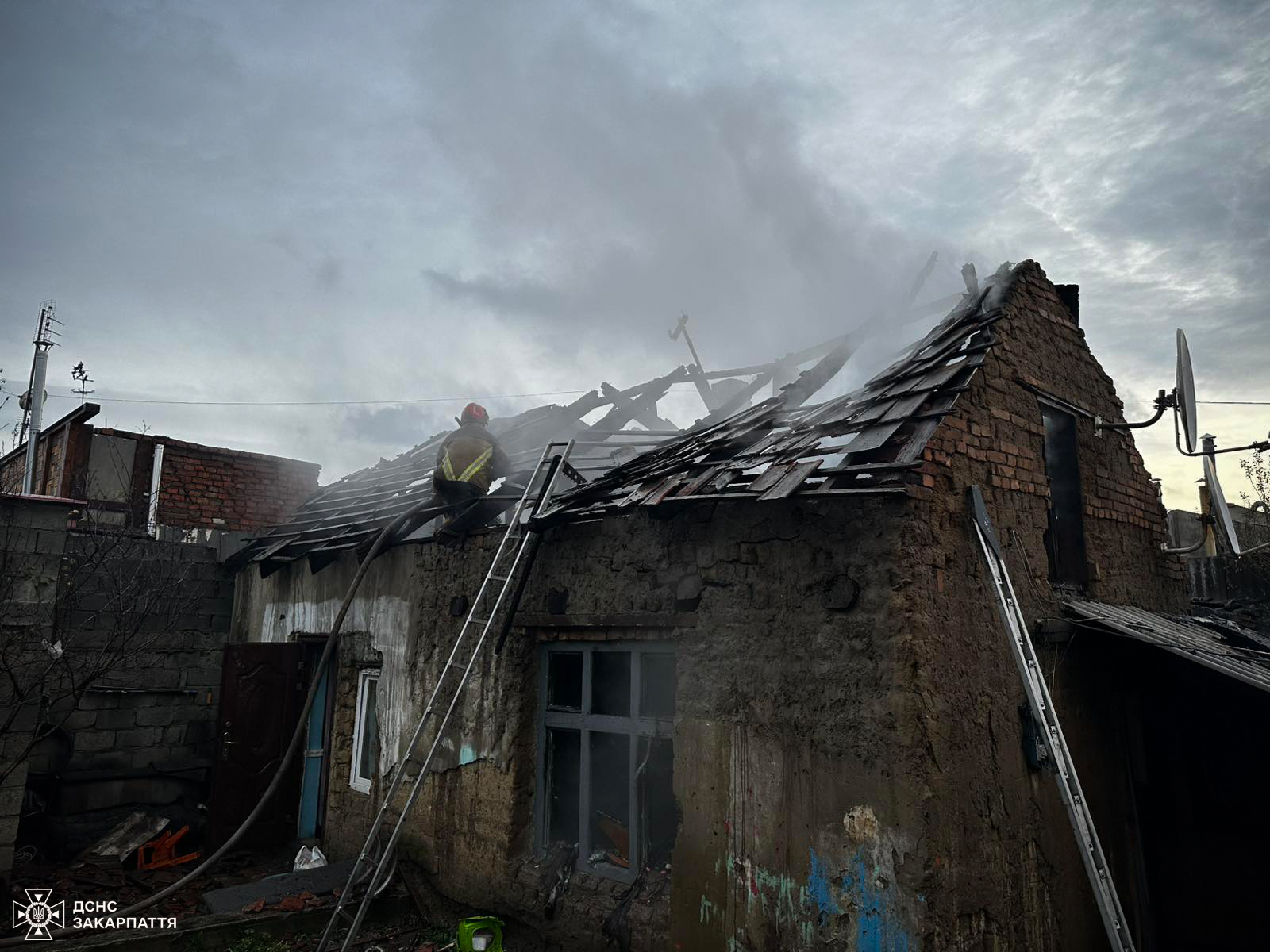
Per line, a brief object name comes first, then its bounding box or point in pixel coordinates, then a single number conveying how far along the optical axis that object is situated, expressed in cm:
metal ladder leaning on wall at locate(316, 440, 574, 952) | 582
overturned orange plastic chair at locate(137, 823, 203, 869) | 789
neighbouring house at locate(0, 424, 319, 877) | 692
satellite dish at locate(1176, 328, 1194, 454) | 553
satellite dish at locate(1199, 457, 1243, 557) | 589
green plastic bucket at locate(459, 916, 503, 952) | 536
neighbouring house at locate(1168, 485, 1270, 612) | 831
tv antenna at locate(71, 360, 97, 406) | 1520
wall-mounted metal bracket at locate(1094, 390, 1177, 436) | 583
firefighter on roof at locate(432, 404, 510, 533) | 721
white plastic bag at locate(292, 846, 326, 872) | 763
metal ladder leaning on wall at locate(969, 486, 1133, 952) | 353
